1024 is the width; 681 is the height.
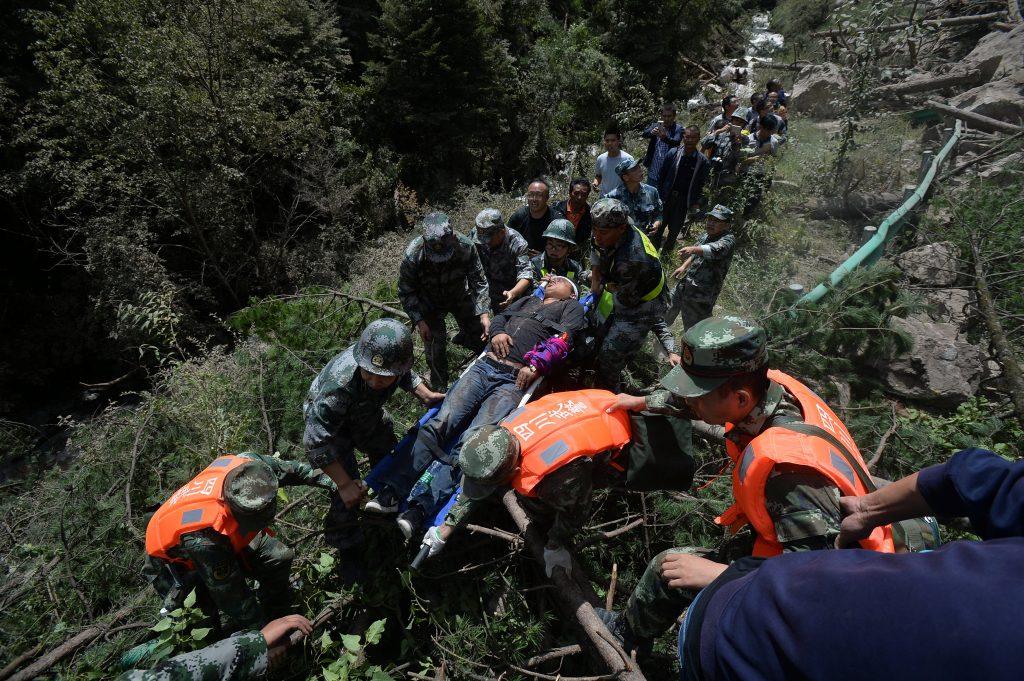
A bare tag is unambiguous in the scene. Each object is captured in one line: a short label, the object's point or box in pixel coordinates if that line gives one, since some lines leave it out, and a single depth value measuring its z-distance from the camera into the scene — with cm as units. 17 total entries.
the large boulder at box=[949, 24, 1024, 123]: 764
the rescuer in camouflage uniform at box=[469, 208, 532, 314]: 484
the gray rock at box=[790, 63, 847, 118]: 1080
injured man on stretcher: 335
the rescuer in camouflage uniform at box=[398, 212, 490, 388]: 446
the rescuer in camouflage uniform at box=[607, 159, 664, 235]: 567
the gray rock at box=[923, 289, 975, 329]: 545
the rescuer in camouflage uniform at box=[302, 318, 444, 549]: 312
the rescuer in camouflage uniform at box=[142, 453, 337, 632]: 272
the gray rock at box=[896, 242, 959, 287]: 538
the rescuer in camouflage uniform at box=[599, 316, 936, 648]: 183
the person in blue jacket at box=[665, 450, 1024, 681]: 91
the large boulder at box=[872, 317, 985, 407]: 474
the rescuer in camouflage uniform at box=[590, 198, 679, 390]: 385
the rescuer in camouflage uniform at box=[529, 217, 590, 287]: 480
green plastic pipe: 504
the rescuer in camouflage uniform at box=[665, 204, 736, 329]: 473
